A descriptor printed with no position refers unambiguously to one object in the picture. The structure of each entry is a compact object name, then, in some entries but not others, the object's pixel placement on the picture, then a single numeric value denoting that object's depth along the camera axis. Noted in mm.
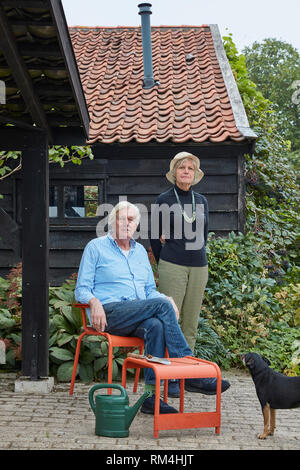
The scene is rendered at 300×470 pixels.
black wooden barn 10258
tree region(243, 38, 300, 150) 30016
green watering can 4320
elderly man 4980
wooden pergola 5570
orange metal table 4387
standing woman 5965
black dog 4324
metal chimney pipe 11906
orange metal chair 5137
